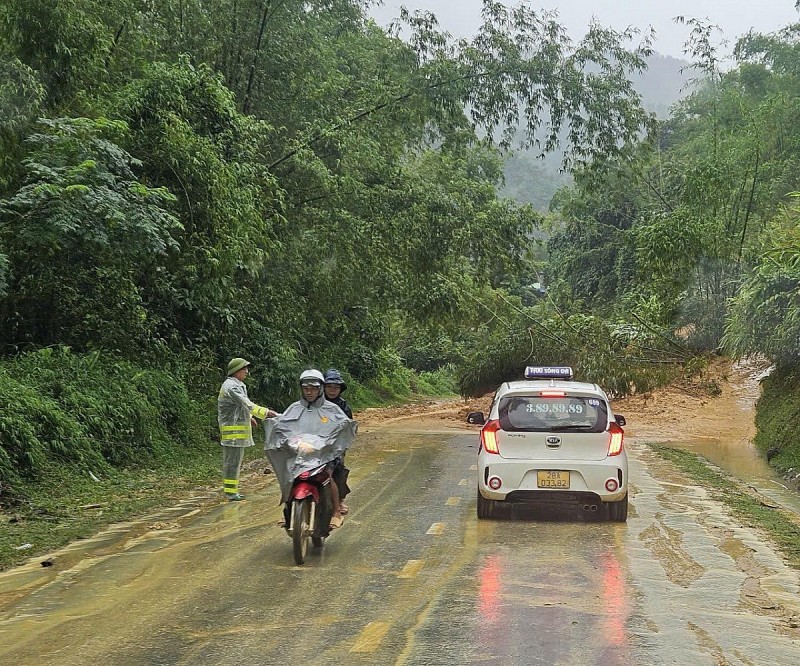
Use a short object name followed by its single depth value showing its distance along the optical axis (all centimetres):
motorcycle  859
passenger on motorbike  945
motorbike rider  914
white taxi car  1101
